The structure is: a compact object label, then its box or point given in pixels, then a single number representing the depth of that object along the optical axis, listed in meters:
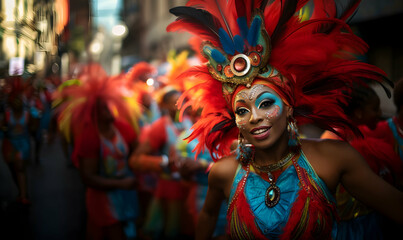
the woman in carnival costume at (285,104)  2.02
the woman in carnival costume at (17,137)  6.74
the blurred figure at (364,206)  2.73
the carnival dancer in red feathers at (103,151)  3.86
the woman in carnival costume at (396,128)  2.95
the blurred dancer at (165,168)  4.51
